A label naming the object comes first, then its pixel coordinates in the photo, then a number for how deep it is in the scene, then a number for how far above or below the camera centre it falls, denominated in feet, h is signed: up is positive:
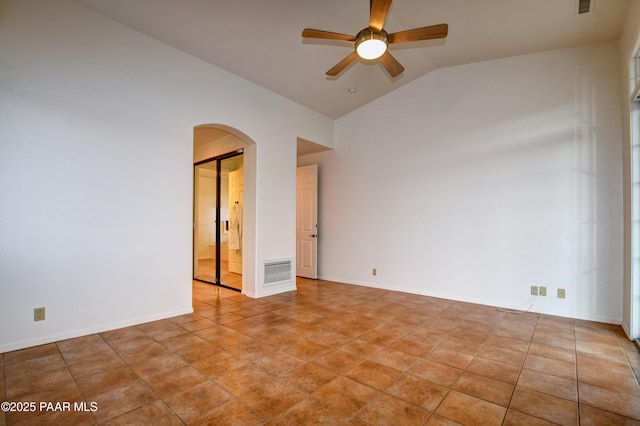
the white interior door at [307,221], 21.07 -0.40
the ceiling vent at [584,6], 9.89 +7.11
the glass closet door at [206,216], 29.73 -0.08
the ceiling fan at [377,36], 8.82 +5.61
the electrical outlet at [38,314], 9.39 -3.13
